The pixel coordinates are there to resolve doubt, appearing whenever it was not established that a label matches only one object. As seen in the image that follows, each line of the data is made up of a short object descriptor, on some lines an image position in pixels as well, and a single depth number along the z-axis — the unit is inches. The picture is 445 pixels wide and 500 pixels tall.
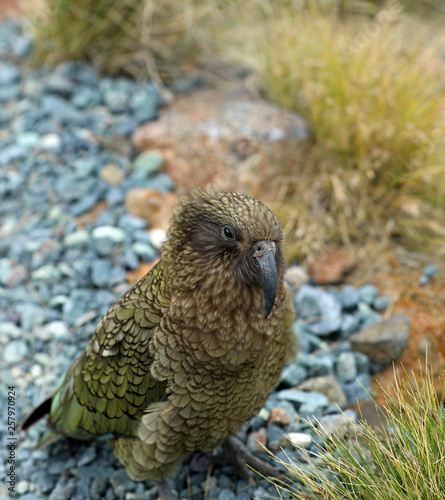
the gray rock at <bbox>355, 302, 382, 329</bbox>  148.4
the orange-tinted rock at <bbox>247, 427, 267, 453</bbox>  118.4
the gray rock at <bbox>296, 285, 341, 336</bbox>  146.4
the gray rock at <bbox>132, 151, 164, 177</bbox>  184.9
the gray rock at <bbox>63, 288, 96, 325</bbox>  145.1
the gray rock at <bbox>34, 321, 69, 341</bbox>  141.2
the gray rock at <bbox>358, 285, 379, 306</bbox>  155.3
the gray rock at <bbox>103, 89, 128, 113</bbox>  205.6
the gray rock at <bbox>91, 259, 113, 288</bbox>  151.6
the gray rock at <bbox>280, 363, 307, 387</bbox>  131.0
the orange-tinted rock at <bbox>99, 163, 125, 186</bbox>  184.1
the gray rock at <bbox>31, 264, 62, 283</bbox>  154.7
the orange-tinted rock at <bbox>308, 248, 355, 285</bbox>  161.8
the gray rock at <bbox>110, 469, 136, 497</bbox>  113.5
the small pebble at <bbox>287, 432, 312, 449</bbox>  110.6
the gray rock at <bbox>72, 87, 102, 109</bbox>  209.0
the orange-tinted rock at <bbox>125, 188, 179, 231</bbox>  169.2
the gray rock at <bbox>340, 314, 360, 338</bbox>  146.2
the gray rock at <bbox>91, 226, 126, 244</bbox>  161.9
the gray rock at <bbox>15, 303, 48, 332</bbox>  144.9
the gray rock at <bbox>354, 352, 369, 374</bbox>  135.9
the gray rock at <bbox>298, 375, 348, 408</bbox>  125.5
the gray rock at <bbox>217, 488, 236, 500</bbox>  109.2
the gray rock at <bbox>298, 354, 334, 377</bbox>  132.3
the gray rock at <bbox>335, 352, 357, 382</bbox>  134.0
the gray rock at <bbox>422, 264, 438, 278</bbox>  158.4
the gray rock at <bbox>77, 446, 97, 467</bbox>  118.3
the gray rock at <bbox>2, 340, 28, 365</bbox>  138.6
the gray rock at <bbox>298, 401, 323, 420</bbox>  119.6
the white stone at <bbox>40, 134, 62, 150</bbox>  194.4
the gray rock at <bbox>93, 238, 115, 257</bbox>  158.9
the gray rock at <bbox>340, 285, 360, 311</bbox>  151.5
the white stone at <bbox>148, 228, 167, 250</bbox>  162.9
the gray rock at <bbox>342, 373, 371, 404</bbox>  128.6
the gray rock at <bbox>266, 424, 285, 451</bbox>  115.0
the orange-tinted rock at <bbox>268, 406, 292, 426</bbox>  119.0
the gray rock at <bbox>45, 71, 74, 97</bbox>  210.7
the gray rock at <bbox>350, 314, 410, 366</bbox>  134.3
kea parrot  89.0
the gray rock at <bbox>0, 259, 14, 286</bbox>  158.6
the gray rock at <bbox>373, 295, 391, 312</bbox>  152.8
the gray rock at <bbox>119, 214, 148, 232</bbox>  167.2
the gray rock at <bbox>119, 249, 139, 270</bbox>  154.8
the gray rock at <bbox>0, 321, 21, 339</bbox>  143.9
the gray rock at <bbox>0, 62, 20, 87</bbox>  222.2
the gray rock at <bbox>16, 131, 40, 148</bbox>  197.7
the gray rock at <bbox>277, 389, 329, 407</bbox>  122.2
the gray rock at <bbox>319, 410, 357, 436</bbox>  112.9
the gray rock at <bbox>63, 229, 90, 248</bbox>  163.3
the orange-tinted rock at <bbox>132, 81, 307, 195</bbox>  179.8
